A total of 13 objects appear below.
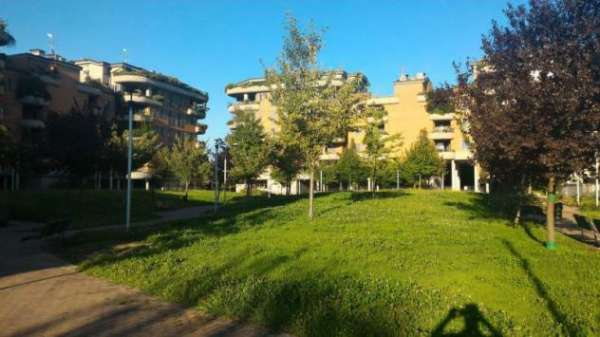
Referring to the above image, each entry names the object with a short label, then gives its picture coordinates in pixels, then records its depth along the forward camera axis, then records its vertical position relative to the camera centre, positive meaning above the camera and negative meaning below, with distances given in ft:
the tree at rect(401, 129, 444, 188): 161.27 +6.66
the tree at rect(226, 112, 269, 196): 117.08 +7.20
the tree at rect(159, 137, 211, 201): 151.33 +5.16
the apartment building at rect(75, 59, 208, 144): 224.74 +39.96
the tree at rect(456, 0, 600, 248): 34.58 +6.41
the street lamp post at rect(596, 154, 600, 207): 110.40 -1.92
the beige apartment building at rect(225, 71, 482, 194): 193.77 +21.37
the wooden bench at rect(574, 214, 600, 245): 41.15 -2.99
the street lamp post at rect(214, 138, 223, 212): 86.89 +6.54
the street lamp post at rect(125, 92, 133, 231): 51.06 +3.74
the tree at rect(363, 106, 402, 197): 110.16 +7.87
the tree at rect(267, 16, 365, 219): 57.36 +9.00
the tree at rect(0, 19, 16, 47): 100.51 +28.98
